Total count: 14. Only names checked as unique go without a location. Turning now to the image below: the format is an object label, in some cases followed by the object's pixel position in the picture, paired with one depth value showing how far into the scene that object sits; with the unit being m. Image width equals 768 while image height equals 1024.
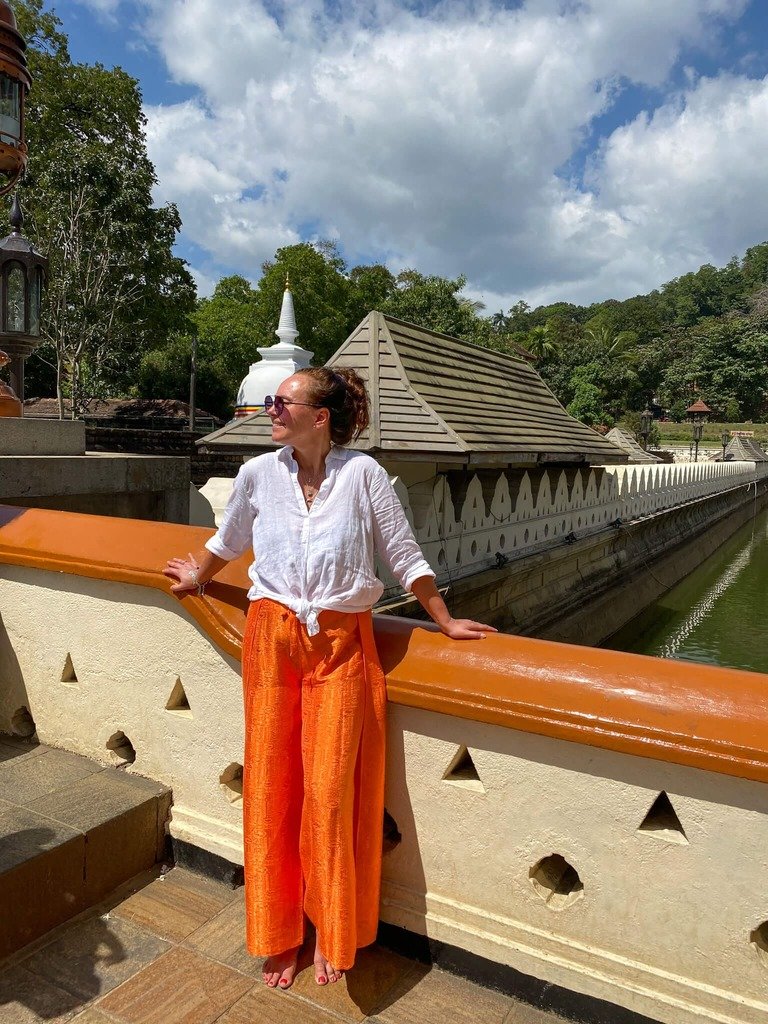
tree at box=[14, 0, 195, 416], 17.72
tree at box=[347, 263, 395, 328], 34.25
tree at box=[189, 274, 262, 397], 33.41
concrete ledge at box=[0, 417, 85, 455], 3.80
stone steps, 2.10
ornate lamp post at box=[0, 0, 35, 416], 5.24
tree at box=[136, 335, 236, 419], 35.44
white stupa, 17.23
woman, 1.91
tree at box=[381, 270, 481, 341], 36.53
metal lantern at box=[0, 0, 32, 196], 3.39
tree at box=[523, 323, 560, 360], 54.03
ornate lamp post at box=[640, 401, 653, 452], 43.21
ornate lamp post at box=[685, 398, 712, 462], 36.03
